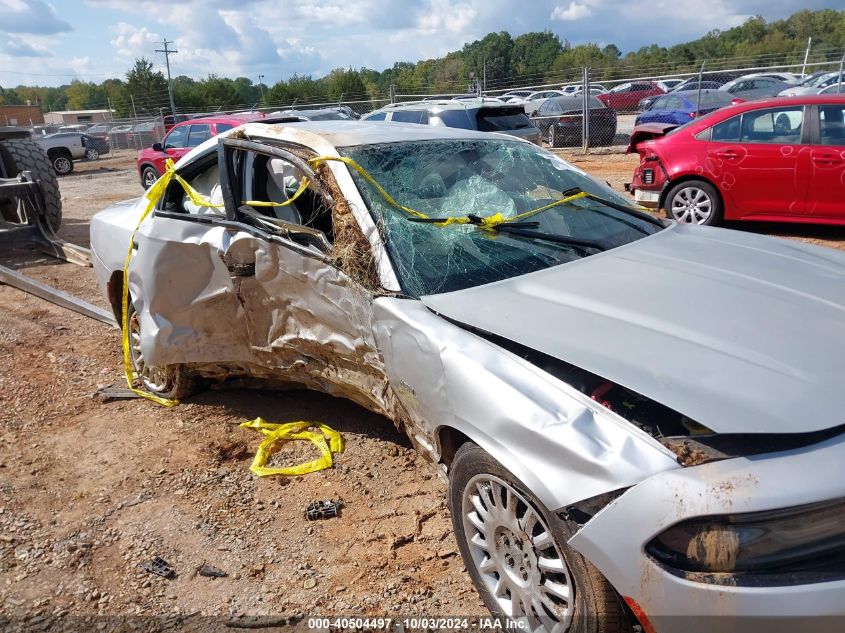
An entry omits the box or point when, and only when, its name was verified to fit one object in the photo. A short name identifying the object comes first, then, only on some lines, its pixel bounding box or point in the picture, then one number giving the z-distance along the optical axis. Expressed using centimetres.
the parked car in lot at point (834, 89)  1555
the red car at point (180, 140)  1390
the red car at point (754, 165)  710
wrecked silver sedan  171
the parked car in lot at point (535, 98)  2551
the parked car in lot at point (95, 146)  2562
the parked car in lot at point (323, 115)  1649
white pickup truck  2327
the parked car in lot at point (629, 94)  2673
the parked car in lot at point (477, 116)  1237
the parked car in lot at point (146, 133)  3077
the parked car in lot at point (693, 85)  2350
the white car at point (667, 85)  3078
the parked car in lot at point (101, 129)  3378
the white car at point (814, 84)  1784
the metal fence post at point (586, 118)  1758
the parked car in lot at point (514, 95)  2833
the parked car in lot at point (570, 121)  1845
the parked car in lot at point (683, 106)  1747
